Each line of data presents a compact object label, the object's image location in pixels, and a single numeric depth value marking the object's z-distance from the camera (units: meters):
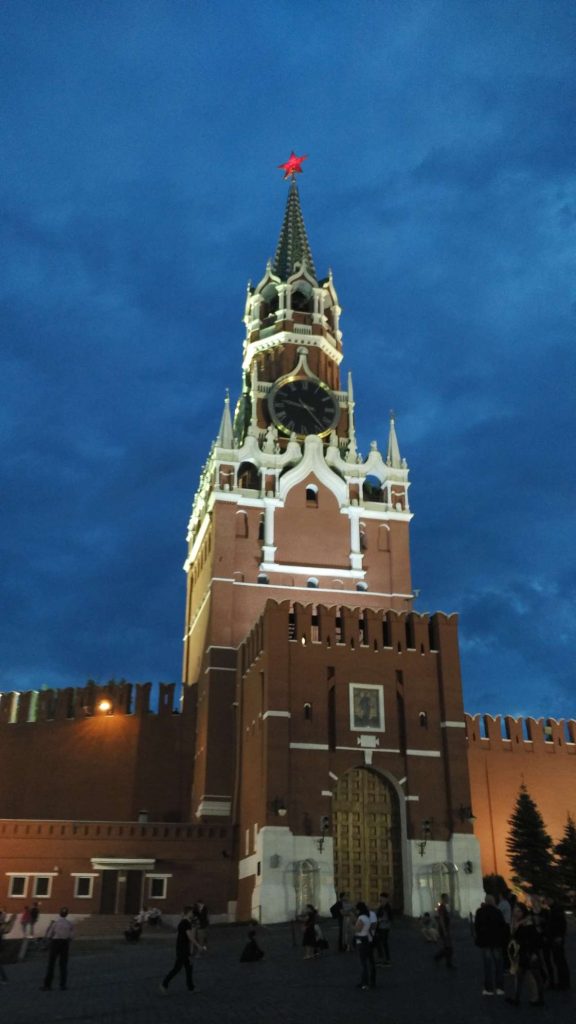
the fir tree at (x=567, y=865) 43.41
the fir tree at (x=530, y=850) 44.34
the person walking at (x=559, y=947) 18.42
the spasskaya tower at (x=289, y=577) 40.16
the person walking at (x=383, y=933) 24.12
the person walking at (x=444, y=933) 23.14
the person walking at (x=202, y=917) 31.75
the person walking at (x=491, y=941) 17.50
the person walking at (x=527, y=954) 16.70
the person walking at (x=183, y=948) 19.19
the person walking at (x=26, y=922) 37.30
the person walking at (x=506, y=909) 20.31
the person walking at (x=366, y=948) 20.00
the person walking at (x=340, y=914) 26.78
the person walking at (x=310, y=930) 25.81
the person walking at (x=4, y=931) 22.67
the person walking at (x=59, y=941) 20.20
